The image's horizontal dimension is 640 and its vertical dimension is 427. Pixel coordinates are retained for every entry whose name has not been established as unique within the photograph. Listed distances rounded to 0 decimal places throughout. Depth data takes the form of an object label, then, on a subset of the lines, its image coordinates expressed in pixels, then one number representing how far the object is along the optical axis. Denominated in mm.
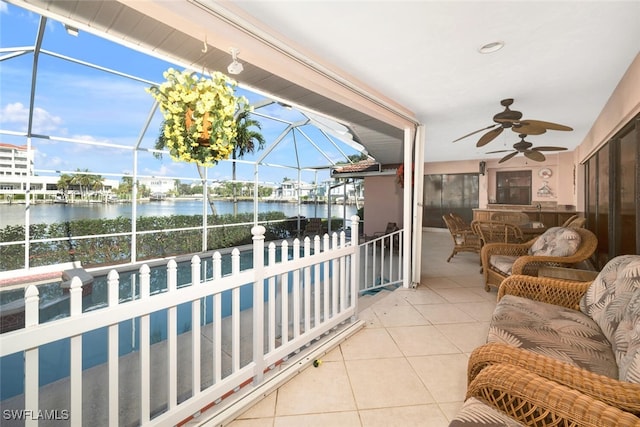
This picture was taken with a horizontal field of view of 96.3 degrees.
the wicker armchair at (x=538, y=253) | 2846
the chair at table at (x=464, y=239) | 5555
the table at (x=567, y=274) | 2326
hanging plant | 1656
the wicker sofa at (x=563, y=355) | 911
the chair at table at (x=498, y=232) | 4438
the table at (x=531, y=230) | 4645
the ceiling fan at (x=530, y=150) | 4204
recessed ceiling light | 2199
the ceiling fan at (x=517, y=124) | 3264
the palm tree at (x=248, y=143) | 8021
